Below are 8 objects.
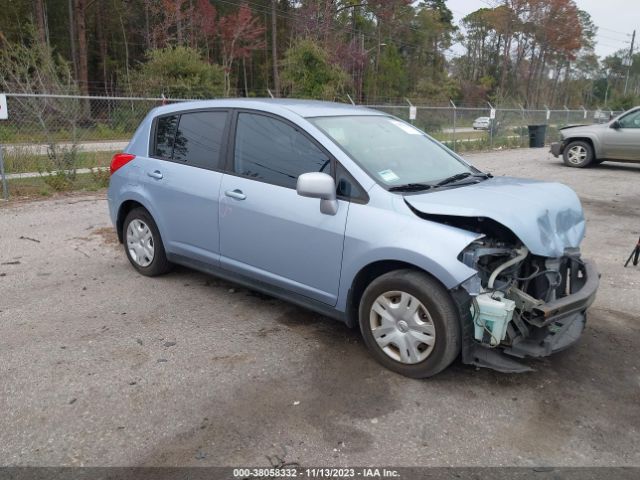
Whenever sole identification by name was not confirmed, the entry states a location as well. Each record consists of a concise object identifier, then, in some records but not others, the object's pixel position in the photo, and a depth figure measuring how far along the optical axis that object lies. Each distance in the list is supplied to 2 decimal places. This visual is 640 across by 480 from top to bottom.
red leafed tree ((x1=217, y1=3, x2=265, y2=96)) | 40.13
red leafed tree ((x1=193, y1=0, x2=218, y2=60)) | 37.34
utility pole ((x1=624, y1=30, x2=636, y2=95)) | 71.69
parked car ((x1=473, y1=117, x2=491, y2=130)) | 20.55
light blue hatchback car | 3.19
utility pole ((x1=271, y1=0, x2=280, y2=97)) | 37.54
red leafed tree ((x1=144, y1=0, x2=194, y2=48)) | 33.66
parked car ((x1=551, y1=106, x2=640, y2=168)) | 13.13
